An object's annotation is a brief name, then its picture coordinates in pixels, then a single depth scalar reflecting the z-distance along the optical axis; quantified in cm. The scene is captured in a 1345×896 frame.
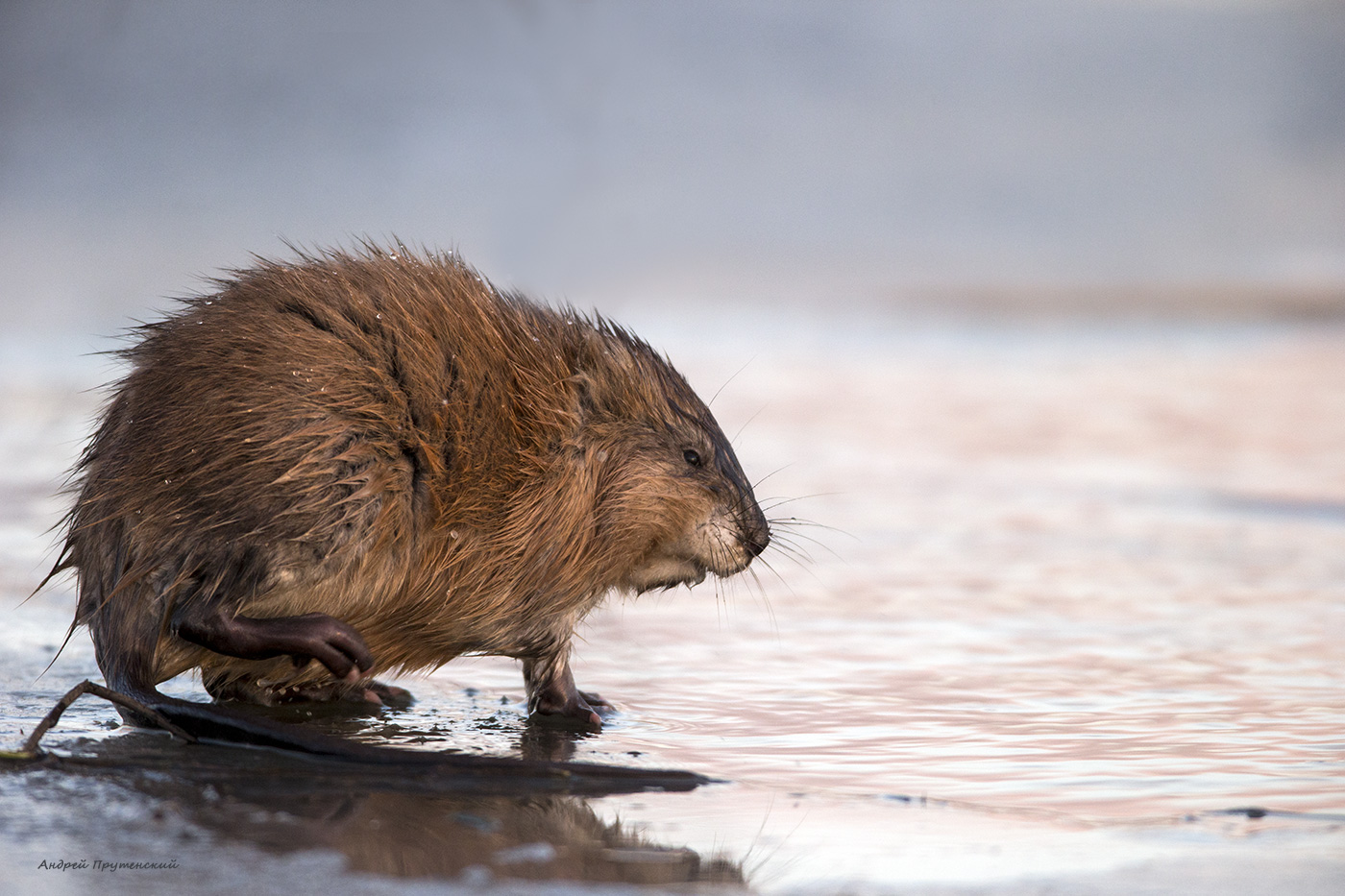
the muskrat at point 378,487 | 651
